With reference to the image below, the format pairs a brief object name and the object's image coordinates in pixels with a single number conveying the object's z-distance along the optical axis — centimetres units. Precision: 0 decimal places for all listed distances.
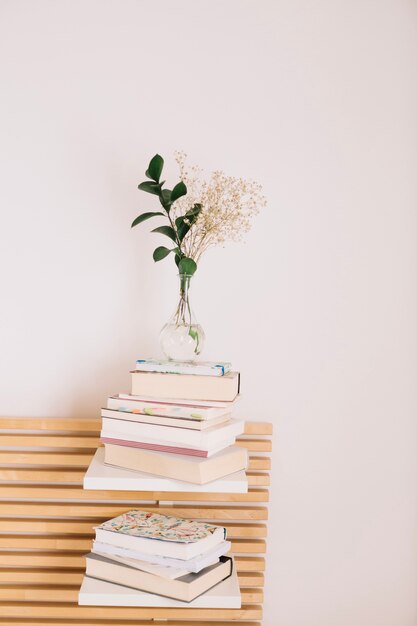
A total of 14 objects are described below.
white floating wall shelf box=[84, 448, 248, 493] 160
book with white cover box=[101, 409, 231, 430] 160
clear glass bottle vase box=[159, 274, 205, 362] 174
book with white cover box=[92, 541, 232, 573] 159
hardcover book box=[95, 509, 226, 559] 160
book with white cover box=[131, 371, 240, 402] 167
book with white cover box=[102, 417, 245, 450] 160
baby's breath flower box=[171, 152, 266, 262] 182
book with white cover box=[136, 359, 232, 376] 168
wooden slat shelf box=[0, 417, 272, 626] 192
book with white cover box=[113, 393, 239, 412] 162
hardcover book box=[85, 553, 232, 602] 158
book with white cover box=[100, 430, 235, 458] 160
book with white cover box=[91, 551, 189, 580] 158
